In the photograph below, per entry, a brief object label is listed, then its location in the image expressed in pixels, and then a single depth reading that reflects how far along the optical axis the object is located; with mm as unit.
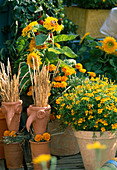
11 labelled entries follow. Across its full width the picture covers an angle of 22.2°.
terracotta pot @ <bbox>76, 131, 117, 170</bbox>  2154
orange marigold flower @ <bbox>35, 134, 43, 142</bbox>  2277
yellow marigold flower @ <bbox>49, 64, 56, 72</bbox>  2604
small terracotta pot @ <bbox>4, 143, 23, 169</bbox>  2428
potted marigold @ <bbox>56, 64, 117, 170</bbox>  2094
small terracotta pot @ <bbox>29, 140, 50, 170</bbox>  2264
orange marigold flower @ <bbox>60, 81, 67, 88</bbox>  2492
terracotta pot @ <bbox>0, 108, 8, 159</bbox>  2600
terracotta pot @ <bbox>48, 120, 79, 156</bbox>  2602
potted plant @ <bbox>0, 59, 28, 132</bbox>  2398
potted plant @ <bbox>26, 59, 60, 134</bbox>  2275
